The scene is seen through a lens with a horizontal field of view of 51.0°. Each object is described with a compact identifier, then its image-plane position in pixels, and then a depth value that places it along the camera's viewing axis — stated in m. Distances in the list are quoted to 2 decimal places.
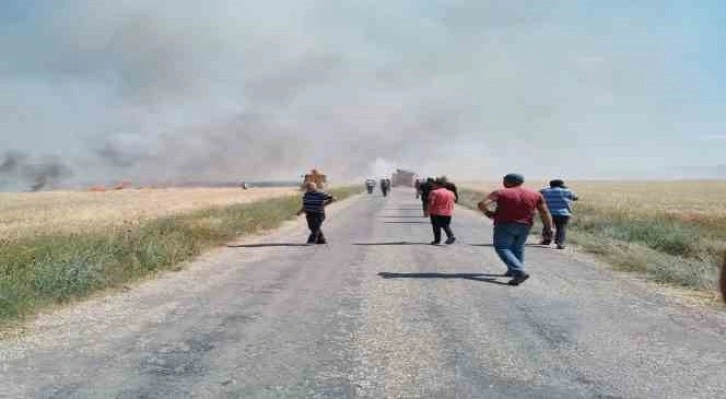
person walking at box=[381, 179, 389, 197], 68.69
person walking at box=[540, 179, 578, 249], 18.45
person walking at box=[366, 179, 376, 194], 82.69
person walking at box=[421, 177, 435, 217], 27.11
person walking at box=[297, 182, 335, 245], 18.81
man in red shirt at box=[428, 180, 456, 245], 18.23
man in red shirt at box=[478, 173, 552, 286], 11.80
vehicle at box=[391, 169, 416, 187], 114.75
